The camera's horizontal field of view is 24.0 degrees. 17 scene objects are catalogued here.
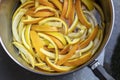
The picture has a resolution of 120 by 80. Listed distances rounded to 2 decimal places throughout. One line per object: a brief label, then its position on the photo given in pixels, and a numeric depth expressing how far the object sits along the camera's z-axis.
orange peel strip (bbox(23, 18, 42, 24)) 0.72
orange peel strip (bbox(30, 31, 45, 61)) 0.71
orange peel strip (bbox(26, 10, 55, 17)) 0.73
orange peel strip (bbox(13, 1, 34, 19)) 0.74
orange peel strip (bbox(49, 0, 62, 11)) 0.73
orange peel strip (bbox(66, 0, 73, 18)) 0.72
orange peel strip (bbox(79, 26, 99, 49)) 0.71
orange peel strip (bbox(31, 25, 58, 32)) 0.71
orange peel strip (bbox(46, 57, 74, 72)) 0.69
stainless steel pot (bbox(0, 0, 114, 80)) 0.63
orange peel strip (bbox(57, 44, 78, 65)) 0.70
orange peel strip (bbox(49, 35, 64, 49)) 0.71
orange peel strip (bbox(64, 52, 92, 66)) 0.68
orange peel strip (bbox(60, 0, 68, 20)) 0.72
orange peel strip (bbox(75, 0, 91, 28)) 0.72
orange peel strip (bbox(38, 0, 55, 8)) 0.73
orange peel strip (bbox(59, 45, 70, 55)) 0.71
